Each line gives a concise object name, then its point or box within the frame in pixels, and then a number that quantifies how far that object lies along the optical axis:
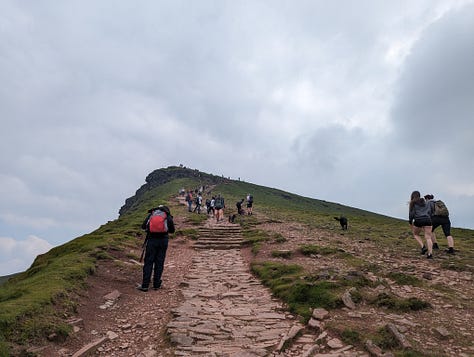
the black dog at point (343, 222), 26.56
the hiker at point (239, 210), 35.97
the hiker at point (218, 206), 31.33
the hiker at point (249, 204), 34.95
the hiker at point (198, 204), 39.84
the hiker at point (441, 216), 15.04
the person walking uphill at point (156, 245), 11.52
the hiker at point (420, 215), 13.88
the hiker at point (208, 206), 40.52
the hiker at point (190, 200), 40.23
